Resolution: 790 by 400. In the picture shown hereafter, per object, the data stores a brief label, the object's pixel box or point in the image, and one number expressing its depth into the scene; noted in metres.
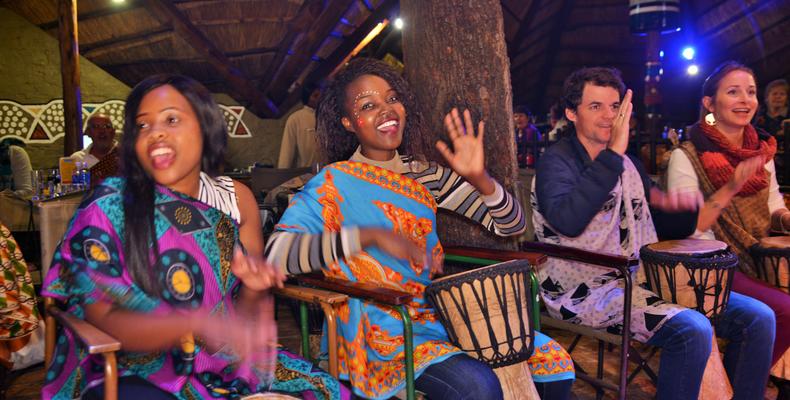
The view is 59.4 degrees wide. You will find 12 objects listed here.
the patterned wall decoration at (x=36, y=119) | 12.16
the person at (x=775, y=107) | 7.13
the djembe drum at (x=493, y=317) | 2.26
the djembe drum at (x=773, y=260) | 3.33
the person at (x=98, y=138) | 6.17
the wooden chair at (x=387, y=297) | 2.12
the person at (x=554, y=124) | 7.23
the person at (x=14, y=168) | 6.86
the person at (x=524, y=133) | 8.62
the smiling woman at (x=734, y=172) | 3.38
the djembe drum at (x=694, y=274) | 2.94
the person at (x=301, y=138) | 7.21
